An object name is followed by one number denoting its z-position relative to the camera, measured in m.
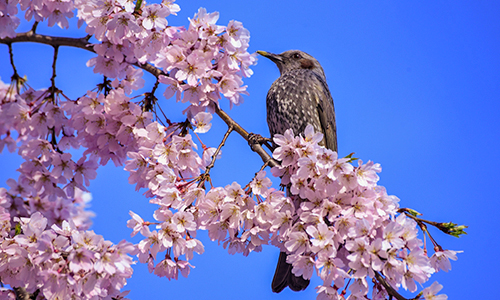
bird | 9.31
